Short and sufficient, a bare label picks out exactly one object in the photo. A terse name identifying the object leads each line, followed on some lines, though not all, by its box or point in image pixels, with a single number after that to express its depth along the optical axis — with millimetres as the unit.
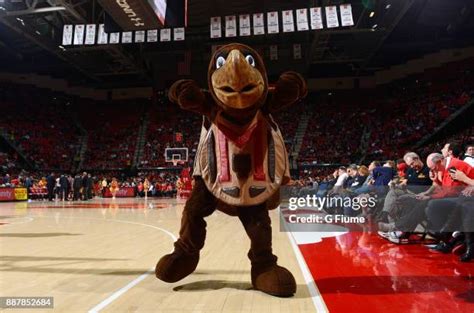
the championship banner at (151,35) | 17188
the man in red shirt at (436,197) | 4636
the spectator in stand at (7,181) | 19759
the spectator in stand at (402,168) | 7035
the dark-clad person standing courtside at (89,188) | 20469
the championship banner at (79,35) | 17188
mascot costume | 2965
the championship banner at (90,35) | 17172
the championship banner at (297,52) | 22144
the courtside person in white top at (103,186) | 24341
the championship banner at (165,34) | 17250
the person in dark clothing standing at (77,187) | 19750
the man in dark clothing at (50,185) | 18973
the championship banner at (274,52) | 21434
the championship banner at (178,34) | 17188
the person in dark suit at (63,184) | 19484
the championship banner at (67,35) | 17234
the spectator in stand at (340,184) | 9828
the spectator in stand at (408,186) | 5844
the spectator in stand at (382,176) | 7143
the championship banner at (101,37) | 17125
